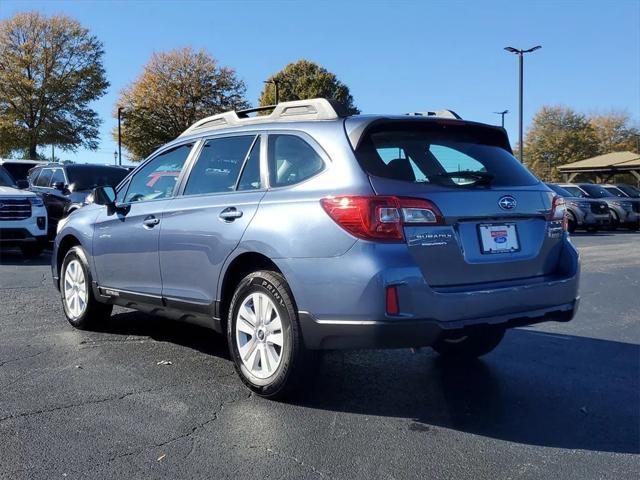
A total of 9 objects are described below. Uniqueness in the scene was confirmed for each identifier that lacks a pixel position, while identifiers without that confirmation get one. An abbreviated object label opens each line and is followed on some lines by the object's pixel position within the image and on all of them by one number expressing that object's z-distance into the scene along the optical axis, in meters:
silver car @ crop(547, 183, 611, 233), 22.08
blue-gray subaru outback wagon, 3.66
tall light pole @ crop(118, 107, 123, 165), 43.31
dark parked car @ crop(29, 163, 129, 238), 13.57
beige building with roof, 37.41
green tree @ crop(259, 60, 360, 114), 54.69
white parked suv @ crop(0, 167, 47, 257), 11.57
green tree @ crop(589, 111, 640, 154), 65.12
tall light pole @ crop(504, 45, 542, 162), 32.19
